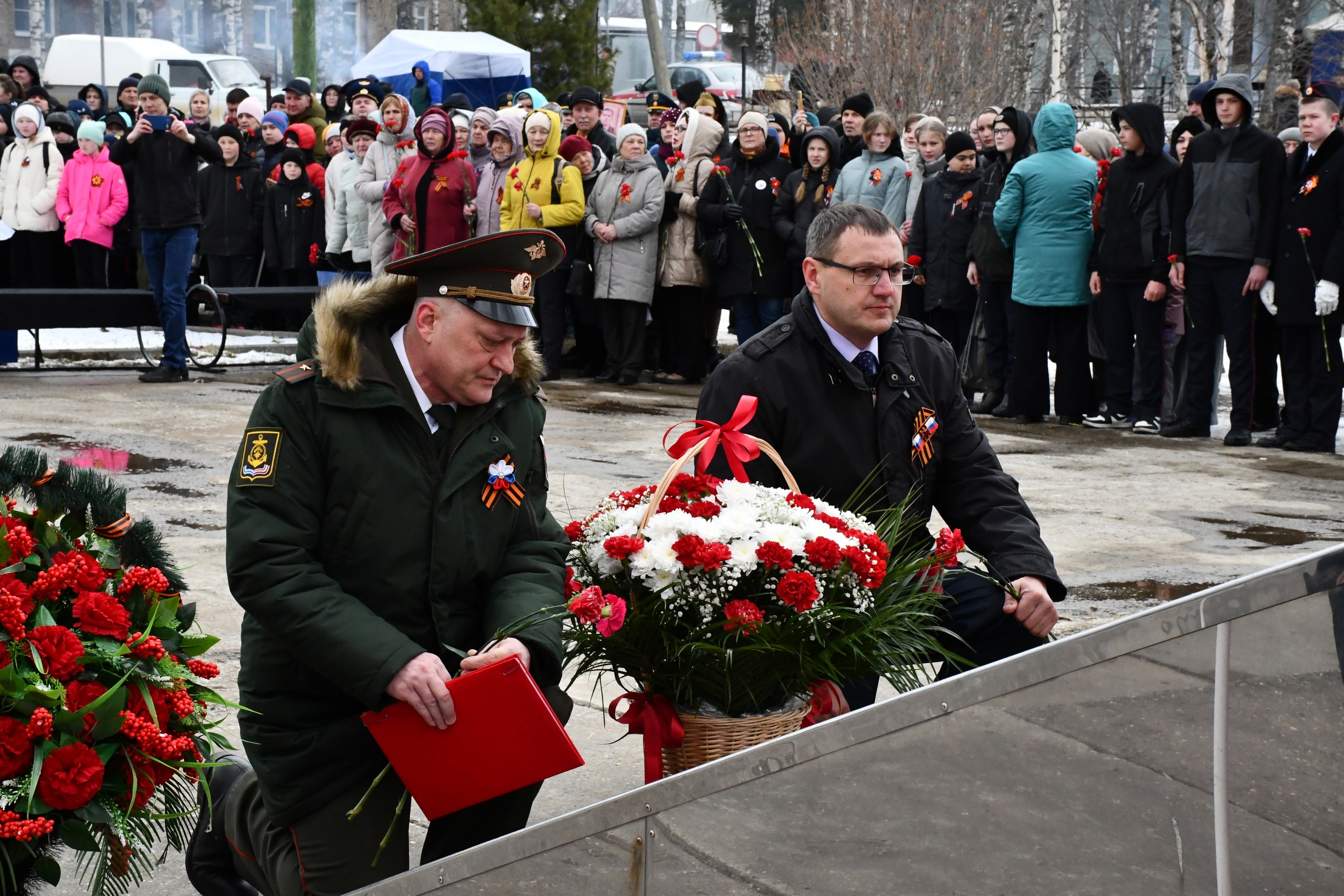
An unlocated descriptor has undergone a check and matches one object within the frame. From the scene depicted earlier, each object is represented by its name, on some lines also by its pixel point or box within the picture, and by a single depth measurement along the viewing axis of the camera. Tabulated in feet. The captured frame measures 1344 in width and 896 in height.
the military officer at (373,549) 9.68
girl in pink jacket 48.78
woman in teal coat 35.83
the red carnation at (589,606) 9.53
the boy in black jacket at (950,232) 38.58
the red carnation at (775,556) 9.59
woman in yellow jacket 41.50
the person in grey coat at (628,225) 41.65
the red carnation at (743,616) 9.45
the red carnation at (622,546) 9.68
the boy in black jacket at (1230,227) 32.81
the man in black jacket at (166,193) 38.68
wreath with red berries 8.63
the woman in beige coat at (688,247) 42.45
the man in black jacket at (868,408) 12.48
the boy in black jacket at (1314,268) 31.76
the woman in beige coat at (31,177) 49.19
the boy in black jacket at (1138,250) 34.71
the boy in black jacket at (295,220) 51.16
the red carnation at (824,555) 9.61
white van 109.29
